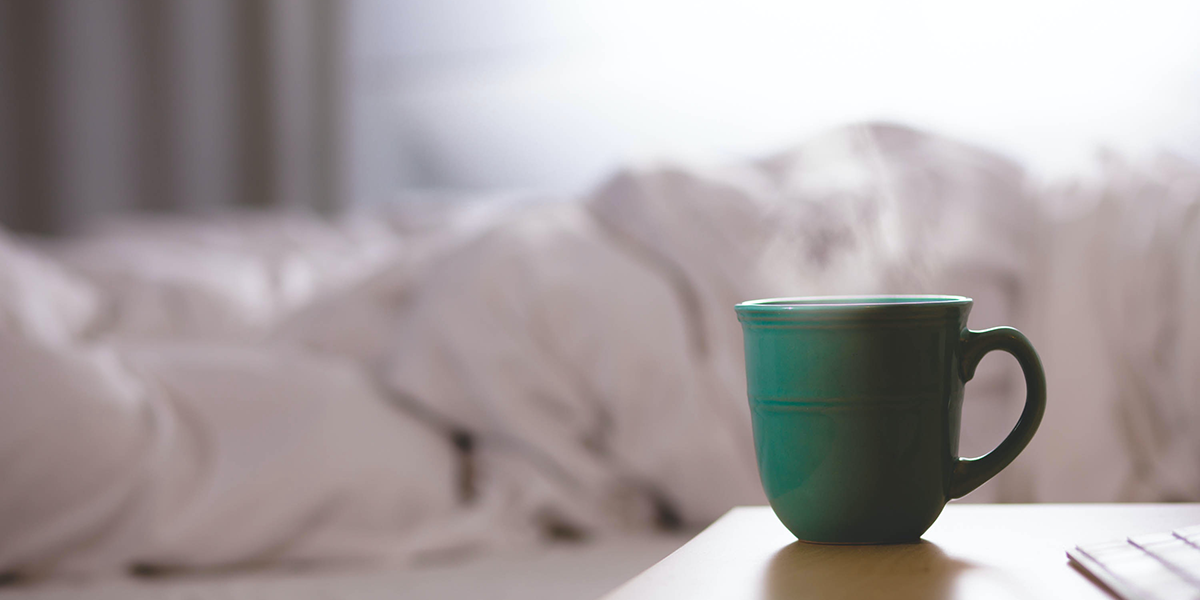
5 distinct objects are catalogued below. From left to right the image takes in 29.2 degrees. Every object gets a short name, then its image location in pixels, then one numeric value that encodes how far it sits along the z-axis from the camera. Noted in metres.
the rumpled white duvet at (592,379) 1.65
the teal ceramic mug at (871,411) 0.91
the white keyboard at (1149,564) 0.83
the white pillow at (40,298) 1.72
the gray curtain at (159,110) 6.14
